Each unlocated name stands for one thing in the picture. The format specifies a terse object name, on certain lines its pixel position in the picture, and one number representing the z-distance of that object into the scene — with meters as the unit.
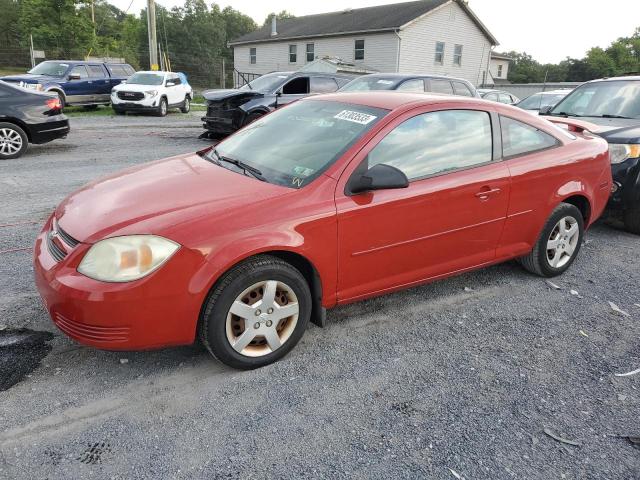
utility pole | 21.92
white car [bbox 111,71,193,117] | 16.61
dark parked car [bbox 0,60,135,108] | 16.29
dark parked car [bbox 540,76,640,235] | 5.50
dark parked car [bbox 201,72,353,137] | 11.16
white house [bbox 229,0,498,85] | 30.66
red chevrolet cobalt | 2.62
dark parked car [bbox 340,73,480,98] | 9.69
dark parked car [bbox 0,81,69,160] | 8.70
